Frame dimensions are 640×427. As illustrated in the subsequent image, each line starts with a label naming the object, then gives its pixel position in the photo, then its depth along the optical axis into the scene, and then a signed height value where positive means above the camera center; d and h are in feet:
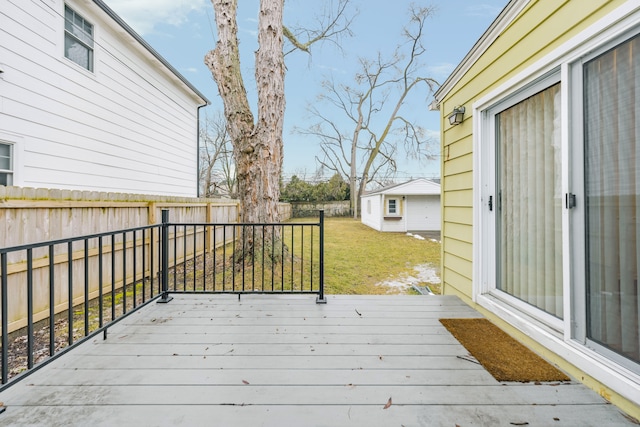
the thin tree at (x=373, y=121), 58.29 +22.11
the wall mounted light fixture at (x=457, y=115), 9.73 +3.34
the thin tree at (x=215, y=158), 59.16 +12.28
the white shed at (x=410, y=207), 42.60 +1.42
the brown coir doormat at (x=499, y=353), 5.41 -2.86
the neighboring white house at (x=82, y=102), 12.25 +6.18
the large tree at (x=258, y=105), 16.79 +6.42
